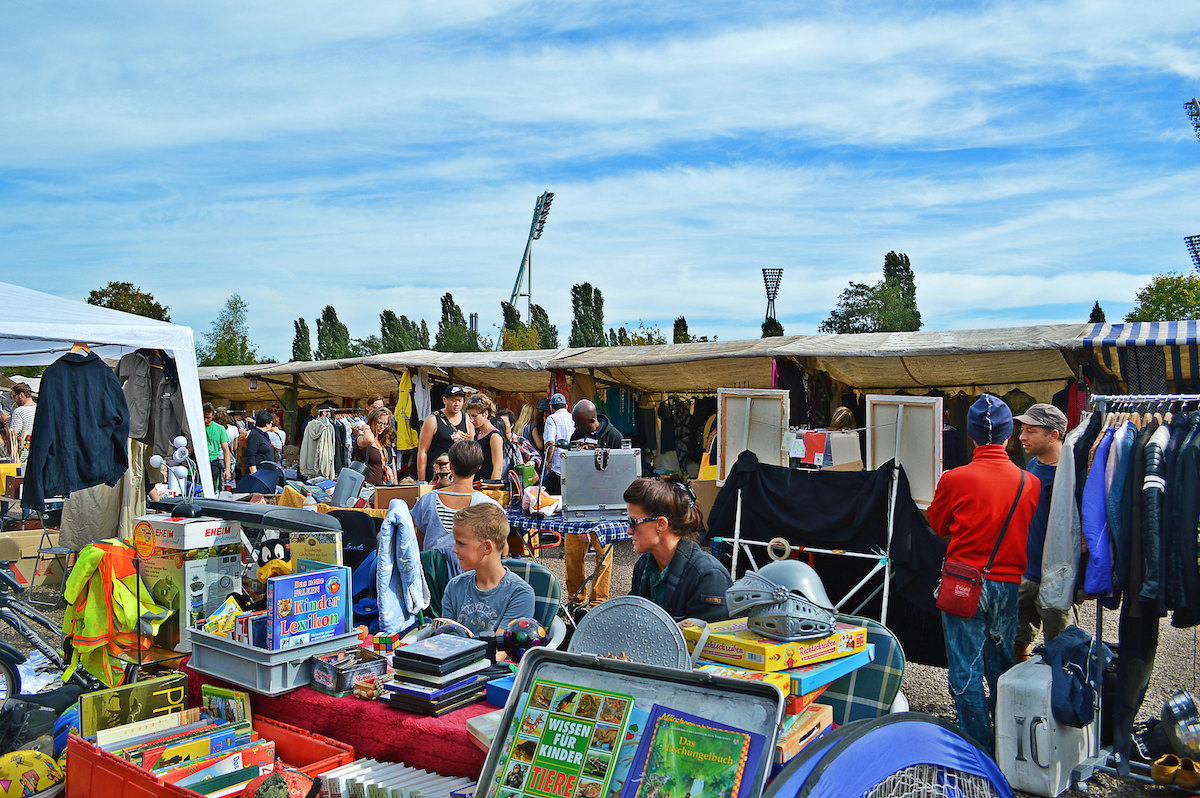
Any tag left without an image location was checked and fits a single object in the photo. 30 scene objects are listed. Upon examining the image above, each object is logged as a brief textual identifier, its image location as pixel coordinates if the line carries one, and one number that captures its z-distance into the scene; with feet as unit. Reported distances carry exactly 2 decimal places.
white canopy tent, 16.81
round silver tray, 6.92
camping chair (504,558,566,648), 11.52
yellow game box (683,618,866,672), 7.14
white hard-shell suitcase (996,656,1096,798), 11.48
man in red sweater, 12.64
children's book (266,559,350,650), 9.20
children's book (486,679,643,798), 5.44
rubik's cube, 10.19
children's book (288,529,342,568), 10.36
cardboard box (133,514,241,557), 10.91
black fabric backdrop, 16.15
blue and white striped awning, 23.48
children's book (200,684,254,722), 9.36
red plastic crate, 7.77
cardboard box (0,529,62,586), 23.41
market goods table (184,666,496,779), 7.91
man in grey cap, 12.44
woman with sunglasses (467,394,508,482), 21.31
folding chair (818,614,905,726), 8.63
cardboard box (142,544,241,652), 10.98
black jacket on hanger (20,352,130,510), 17.76
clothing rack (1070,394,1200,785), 11.89
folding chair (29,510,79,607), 21.99
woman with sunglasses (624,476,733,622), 10.74
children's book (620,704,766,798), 5.04
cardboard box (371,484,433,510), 20.89
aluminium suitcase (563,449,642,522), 18.71
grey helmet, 7.43
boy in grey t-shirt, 11.29
